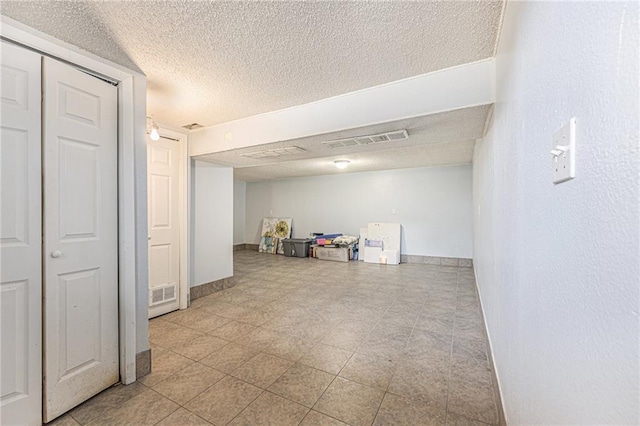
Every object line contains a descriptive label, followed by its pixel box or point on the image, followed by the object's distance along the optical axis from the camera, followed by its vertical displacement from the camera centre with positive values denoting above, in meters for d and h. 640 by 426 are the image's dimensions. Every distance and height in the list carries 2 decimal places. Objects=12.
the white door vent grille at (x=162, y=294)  3.07 -0.99
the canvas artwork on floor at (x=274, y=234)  8.00 -0.65
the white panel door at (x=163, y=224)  3.09 -0.14
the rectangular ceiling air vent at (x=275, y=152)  3.16 +0.76
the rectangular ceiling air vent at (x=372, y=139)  2.56 +0.77
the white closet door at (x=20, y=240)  1.40 -0.15
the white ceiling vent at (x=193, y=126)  3.18 +1.08
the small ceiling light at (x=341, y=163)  5.42 +1.06
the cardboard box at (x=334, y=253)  6.57 -1.05
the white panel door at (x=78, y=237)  1.56 -0.16
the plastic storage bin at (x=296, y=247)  7.20 -0.95
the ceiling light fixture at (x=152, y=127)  2.44 +0.82
